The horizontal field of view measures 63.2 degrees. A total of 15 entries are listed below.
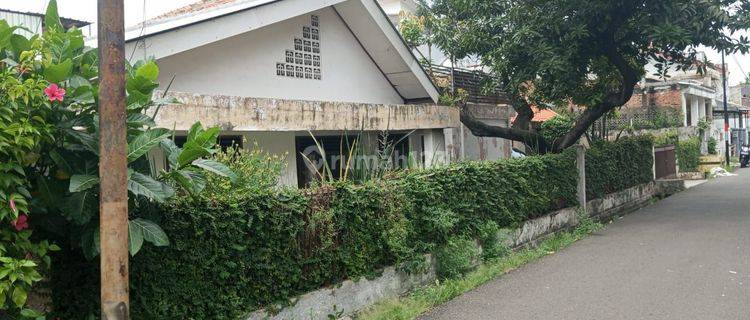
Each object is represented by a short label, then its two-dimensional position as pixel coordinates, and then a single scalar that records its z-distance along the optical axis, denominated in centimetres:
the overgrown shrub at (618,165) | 1349
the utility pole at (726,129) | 3288
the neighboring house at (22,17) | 903
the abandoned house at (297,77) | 772
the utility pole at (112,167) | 326
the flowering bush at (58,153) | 321
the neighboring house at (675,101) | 2934
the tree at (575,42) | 1130
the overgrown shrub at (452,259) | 796
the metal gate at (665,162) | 1933
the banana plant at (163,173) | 357
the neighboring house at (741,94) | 5631
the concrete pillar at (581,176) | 1271
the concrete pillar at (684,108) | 2948
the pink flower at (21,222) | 333
